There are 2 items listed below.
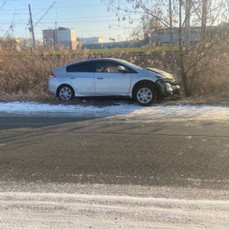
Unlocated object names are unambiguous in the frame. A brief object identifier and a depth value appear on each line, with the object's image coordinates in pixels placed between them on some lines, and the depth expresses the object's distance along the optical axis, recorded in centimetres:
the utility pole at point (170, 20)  970
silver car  886
